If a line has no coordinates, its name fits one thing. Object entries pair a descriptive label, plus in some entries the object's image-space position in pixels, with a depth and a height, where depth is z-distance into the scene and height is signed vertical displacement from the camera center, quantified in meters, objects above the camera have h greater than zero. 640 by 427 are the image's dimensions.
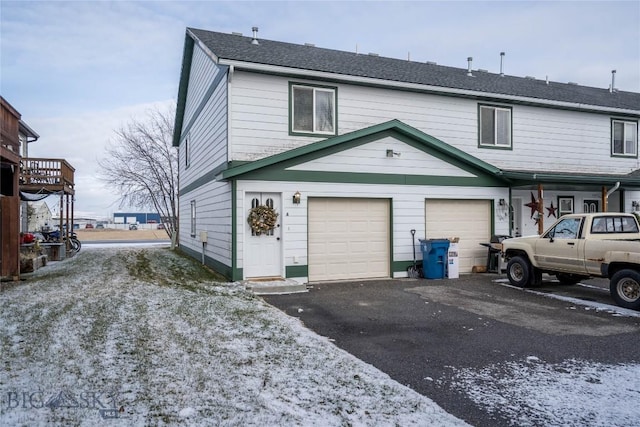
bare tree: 26.28 +3.18
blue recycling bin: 11.99 -1.09
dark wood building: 11.06 -0.08
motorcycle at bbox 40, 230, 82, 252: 18.84 -0.91
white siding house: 11.13 +1.77
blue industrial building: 101.11 -0.03
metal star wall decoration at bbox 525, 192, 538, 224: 15.05 +0.48
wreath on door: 10.71 -0.03
